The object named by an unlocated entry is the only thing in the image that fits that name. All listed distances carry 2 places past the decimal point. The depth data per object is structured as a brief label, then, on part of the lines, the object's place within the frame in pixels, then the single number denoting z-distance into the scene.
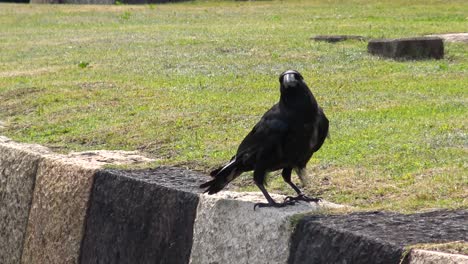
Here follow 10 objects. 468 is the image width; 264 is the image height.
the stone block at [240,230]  10.27
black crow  10.74
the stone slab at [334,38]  31.53
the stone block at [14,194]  14.95
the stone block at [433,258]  8.20
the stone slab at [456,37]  31.38
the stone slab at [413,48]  27.19
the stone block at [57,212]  13.69
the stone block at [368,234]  8.97
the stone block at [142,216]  11.76
